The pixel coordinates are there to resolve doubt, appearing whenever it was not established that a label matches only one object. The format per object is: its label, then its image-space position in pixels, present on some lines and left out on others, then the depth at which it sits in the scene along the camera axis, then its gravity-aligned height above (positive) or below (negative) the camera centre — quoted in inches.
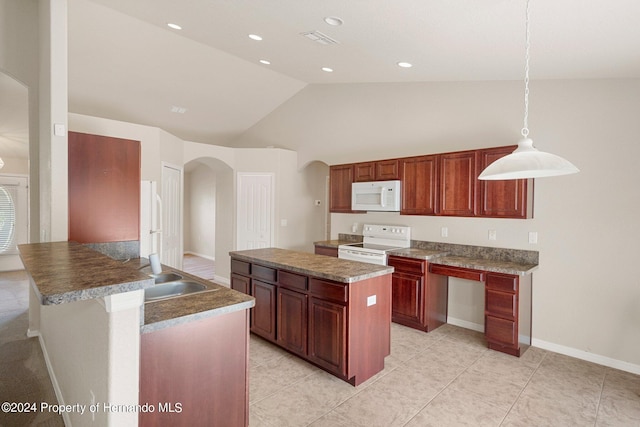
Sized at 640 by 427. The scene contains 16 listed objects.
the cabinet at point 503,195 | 137.1 +5.7
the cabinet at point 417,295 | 157.1 -42.4
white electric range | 169.5 -20.7
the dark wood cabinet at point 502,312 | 131.9 -42.1
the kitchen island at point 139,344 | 53.7 -27.0
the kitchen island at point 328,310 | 106.0 -35.9
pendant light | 68.5 +9.2
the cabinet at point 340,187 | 206.4 +13.1
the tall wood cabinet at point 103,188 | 114.0 +6.6
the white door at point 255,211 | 243.4 -2.6
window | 284.4 -5.7
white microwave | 178.5 +6.8
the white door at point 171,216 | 200.1 -5.7
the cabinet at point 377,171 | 181.3 +21.3
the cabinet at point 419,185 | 166.2 +12.0
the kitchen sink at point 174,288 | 92.7 -23.1
